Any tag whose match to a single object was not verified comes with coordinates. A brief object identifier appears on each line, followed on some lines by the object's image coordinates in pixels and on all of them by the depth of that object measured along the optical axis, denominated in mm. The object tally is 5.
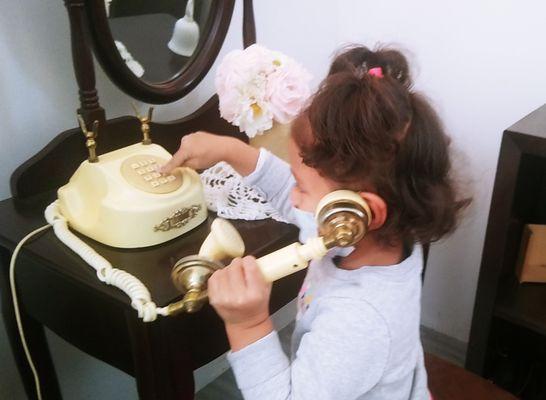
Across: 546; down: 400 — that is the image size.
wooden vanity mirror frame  747
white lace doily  812
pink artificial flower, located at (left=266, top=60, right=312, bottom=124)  801
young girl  573
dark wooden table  636
